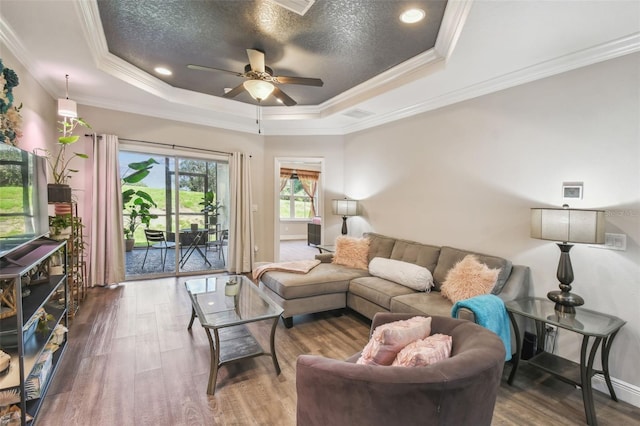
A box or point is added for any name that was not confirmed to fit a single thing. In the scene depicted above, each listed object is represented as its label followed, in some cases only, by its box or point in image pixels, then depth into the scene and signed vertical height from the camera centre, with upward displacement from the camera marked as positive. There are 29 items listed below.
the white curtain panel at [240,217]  5.40 -0.29
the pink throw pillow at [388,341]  1.36 -0.67
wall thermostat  2.49 +0.12
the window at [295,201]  10.30 +0.03
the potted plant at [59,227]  3.18 -0.29
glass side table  1.98 -0.99
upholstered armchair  1.06 -0.71
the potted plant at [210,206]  5.48 -0.09
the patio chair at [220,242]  5.65 -0.79
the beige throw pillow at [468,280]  2.65 -0.72
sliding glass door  5.06 -0.23
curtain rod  4.58 +0.93
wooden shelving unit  3.38 -0.81
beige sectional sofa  2.76 -0.95
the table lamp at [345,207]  4.99 -0.08
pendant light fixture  3.35 +1.07
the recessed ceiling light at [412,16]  2.35 +1.54
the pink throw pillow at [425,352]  1.24 -0.67
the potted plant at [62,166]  3.21 +0.47
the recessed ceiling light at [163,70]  3.58 +1.62
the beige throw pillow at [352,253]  4.11 -0.72
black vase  3.21 +0.08
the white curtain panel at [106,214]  4.27 -0.20
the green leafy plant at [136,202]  4.96 -0.02
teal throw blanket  2.23 -0.86
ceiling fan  2.91 +1.23
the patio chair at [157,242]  5.10 -0.72
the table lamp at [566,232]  2.10 -0.21
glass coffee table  2.26 -0.96
